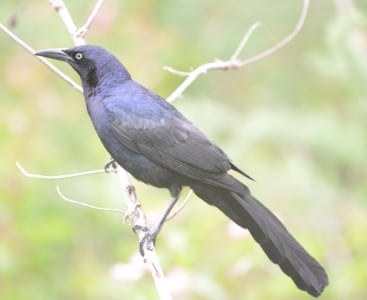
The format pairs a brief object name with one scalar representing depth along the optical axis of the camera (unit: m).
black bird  11.13
